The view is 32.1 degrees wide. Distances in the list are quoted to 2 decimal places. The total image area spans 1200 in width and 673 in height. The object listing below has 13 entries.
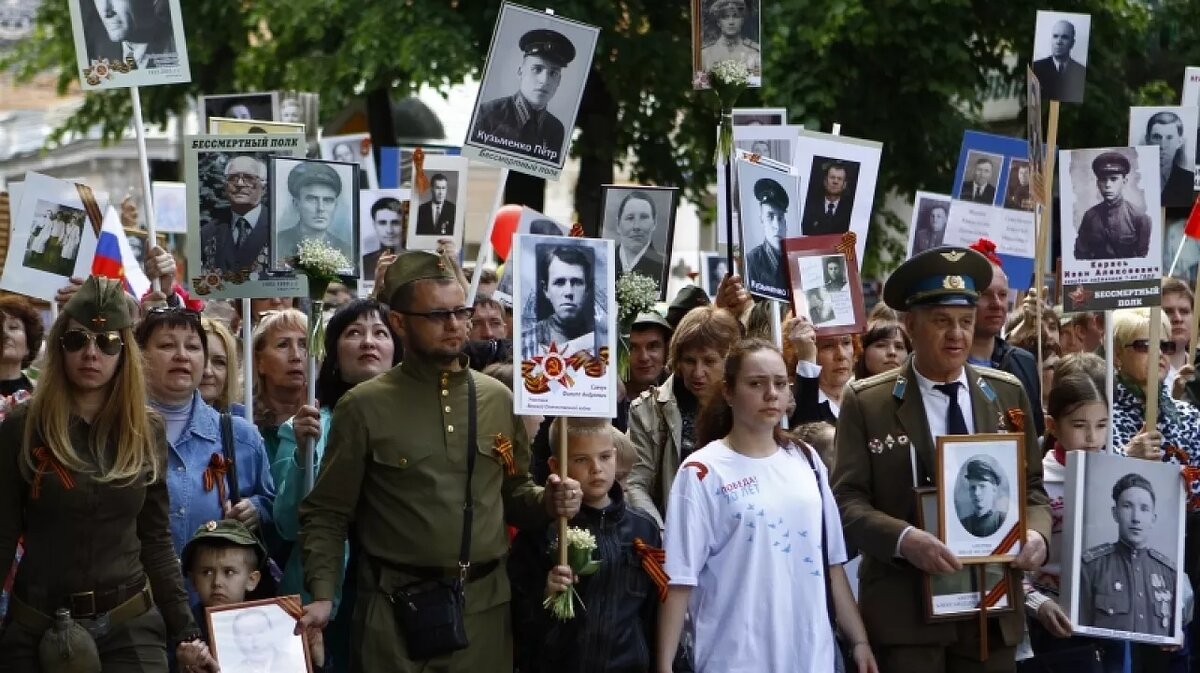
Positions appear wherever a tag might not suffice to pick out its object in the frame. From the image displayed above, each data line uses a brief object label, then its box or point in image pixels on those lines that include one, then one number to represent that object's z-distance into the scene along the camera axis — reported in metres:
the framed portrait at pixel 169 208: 14.38
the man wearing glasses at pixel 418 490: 6.84
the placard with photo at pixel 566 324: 7.11
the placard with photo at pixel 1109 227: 9.05
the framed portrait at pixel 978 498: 7.20
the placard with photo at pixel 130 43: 9.09
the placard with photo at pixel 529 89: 8.73
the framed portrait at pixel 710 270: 14.62
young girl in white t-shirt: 7.05
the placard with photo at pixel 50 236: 10.23
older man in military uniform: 7.24
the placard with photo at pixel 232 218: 8.49
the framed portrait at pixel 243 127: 9.69
